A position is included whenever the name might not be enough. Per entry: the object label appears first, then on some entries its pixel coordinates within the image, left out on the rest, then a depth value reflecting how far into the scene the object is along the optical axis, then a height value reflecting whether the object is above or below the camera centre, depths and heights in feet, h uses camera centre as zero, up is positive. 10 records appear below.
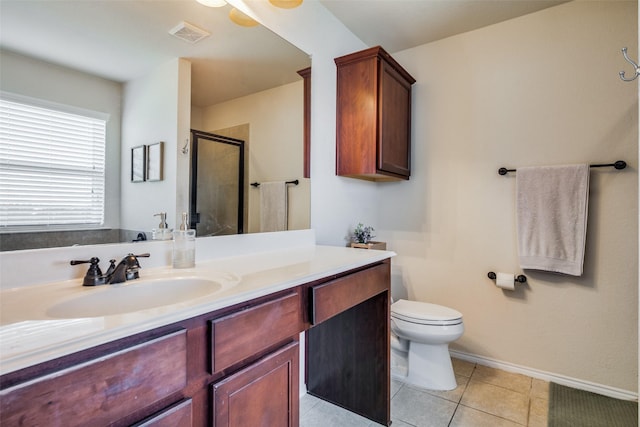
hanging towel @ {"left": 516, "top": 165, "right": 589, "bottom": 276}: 6.06 -0.03
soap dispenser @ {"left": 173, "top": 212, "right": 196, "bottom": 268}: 3.84 -0.44
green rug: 5.25 -3.43
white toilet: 6.00 -2.51
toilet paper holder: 6.75 -1.36
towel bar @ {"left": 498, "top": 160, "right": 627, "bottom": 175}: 5.83 +0.94
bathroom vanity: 1.66 -0.95
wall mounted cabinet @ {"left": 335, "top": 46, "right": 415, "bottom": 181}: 6.58 +2.12
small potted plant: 7.09 -0.59
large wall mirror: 3.07 +1.58
